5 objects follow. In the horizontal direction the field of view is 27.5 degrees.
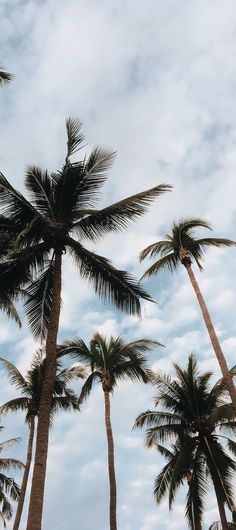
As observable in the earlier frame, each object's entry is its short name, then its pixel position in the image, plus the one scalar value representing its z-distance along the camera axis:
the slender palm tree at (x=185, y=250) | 20.19
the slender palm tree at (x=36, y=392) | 24.81
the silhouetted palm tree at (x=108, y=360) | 21.97
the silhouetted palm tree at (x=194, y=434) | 19.02
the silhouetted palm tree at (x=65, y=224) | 12.72
